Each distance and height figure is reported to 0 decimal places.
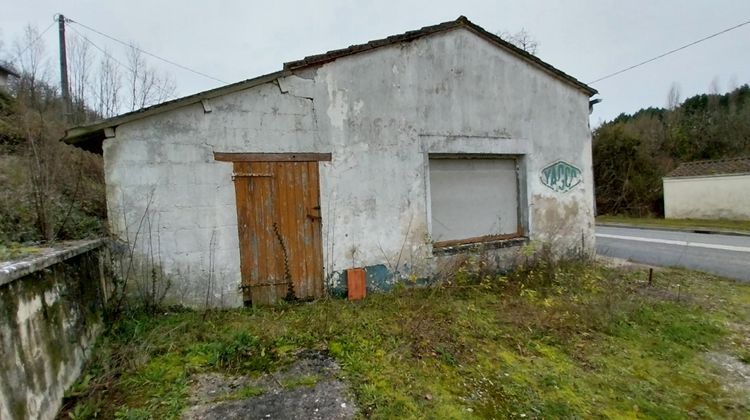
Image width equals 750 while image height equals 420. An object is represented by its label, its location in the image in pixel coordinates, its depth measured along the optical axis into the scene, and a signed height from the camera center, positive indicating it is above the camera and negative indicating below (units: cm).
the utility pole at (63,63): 1204 +520
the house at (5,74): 1396 +602
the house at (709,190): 1955 -31
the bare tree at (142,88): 1236 +431
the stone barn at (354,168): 456 +52
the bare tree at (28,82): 1059 +429
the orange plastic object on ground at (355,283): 537 -119
